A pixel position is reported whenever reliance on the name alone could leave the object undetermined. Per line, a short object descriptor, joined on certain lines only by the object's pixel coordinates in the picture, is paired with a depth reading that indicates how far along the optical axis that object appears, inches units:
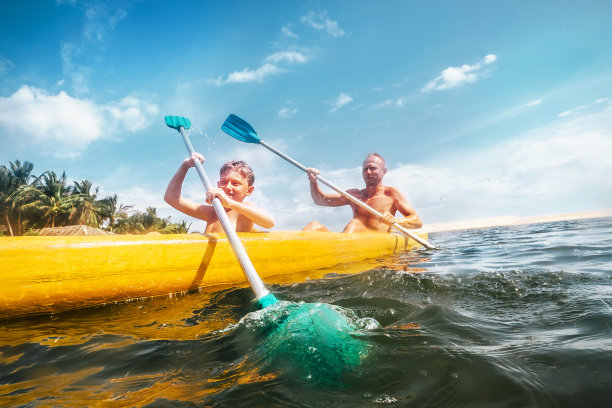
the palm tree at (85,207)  1019.9
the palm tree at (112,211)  1131.9
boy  109.0
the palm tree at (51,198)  930.1
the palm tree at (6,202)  871.7
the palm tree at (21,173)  1012.5
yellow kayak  66.9
